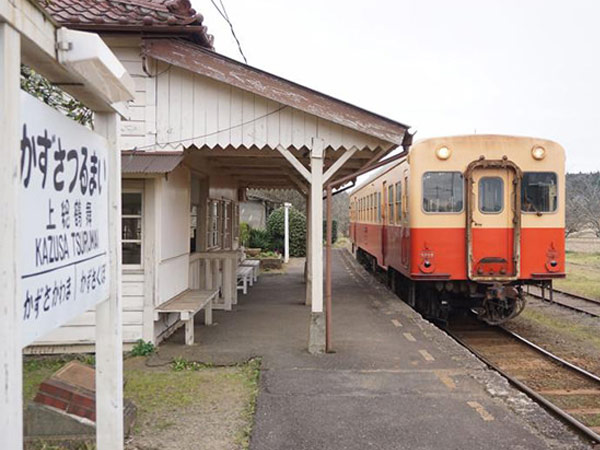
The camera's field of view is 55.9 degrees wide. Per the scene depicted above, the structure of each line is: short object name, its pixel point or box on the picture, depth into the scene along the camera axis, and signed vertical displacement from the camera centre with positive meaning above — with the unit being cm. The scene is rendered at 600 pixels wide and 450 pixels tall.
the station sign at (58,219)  218 +3
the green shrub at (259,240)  2627 -66
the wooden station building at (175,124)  652 +122
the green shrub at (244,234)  2394 -35
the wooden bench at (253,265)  1472 -104
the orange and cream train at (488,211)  872 +22
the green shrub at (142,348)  680 -149
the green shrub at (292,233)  2667 -35
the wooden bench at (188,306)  701 -103
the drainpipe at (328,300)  681 -91
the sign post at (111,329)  328 -60
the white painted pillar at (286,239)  2283 -55
